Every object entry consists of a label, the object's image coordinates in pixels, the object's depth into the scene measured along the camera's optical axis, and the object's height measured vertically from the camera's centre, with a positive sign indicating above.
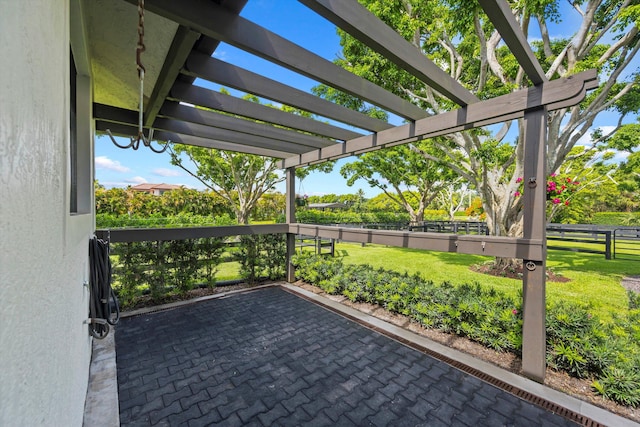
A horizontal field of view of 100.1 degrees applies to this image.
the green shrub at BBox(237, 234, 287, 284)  5.97 -1.12
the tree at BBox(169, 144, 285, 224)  11.76 +1.69
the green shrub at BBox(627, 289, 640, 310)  3.74 -1.24
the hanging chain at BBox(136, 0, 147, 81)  1.26 +0.83
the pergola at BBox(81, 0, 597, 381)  1.87 +1.21
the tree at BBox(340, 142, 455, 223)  12.67 +1.94
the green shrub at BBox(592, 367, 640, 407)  2.37 -1.58
